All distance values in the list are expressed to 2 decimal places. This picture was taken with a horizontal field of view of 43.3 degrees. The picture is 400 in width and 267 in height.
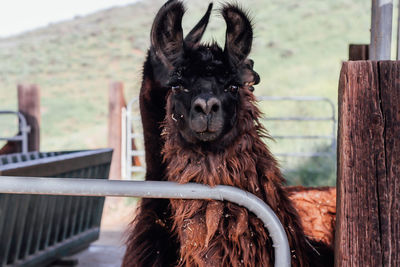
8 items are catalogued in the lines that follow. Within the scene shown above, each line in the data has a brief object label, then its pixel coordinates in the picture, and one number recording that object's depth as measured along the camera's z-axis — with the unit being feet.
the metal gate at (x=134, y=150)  30.86
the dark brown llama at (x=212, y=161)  7.54
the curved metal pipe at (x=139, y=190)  5.52
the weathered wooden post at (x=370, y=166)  5.29
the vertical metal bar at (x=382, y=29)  9.04
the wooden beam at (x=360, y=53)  14.19
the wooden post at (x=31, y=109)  25.53
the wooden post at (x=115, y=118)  30.23
